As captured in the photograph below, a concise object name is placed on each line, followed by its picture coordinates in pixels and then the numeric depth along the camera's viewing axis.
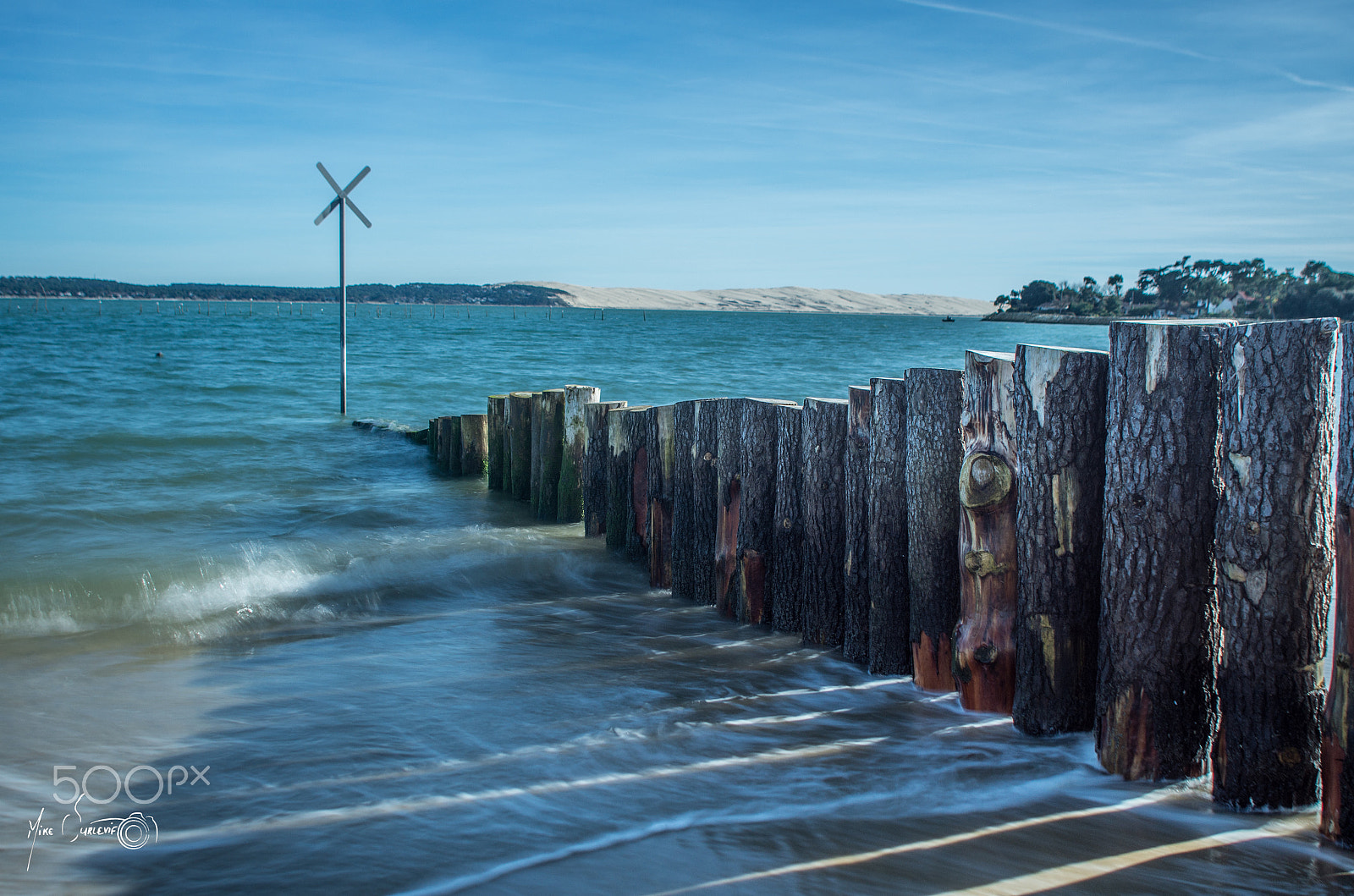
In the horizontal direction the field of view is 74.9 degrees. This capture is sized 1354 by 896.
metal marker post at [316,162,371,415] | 17.83
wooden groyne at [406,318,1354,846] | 2.90
